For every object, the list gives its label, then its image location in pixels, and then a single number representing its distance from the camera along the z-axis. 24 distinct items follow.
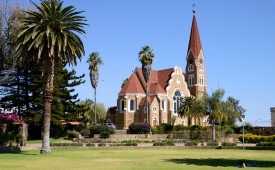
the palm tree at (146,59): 68.81
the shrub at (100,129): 58.82
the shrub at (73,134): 56.69
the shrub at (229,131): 64.44
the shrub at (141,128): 65.75
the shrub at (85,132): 63.66
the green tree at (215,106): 55.85
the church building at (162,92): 80.75
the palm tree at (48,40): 31.70
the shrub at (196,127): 70.56
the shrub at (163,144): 43.25
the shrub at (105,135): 56.47
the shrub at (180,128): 73.81
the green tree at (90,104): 92.15
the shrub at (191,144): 43.91
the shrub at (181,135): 60.33
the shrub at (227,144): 41.81
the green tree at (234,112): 57.61
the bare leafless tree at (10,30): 43.78
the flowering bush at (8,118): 46.21
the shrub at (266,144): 38.59
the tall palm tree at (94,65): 73.94
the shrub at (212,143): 43.18
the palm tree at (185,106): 76.88
